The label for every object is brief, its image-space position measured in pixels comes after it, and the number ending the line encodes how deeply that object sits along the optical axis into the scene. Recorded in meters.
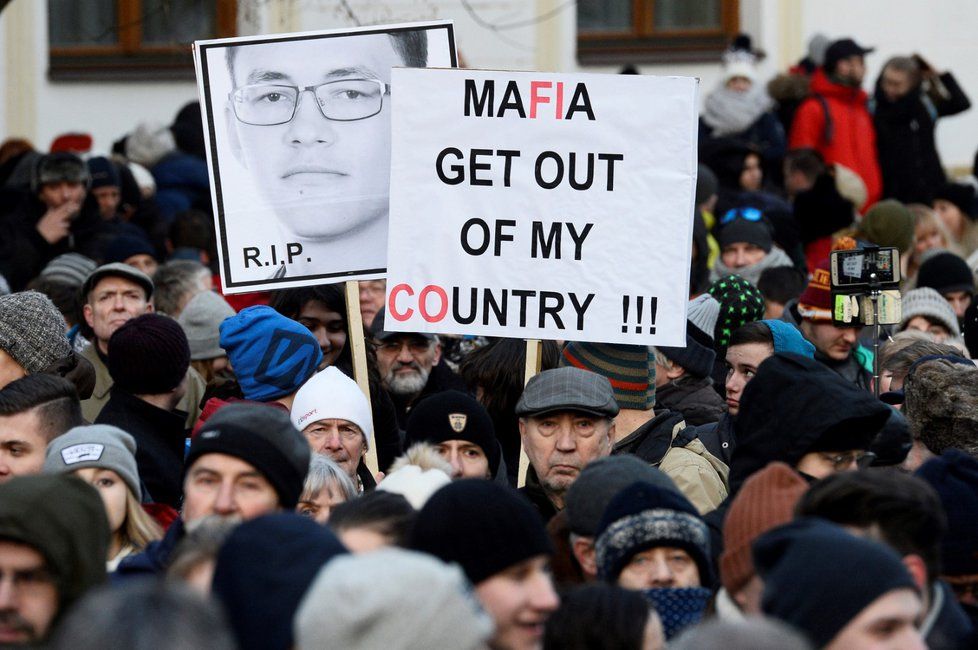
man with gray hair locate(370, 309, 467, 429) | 16.92
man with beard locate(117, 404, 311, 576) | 10.04
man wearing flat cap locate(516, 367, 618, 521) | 13.08
